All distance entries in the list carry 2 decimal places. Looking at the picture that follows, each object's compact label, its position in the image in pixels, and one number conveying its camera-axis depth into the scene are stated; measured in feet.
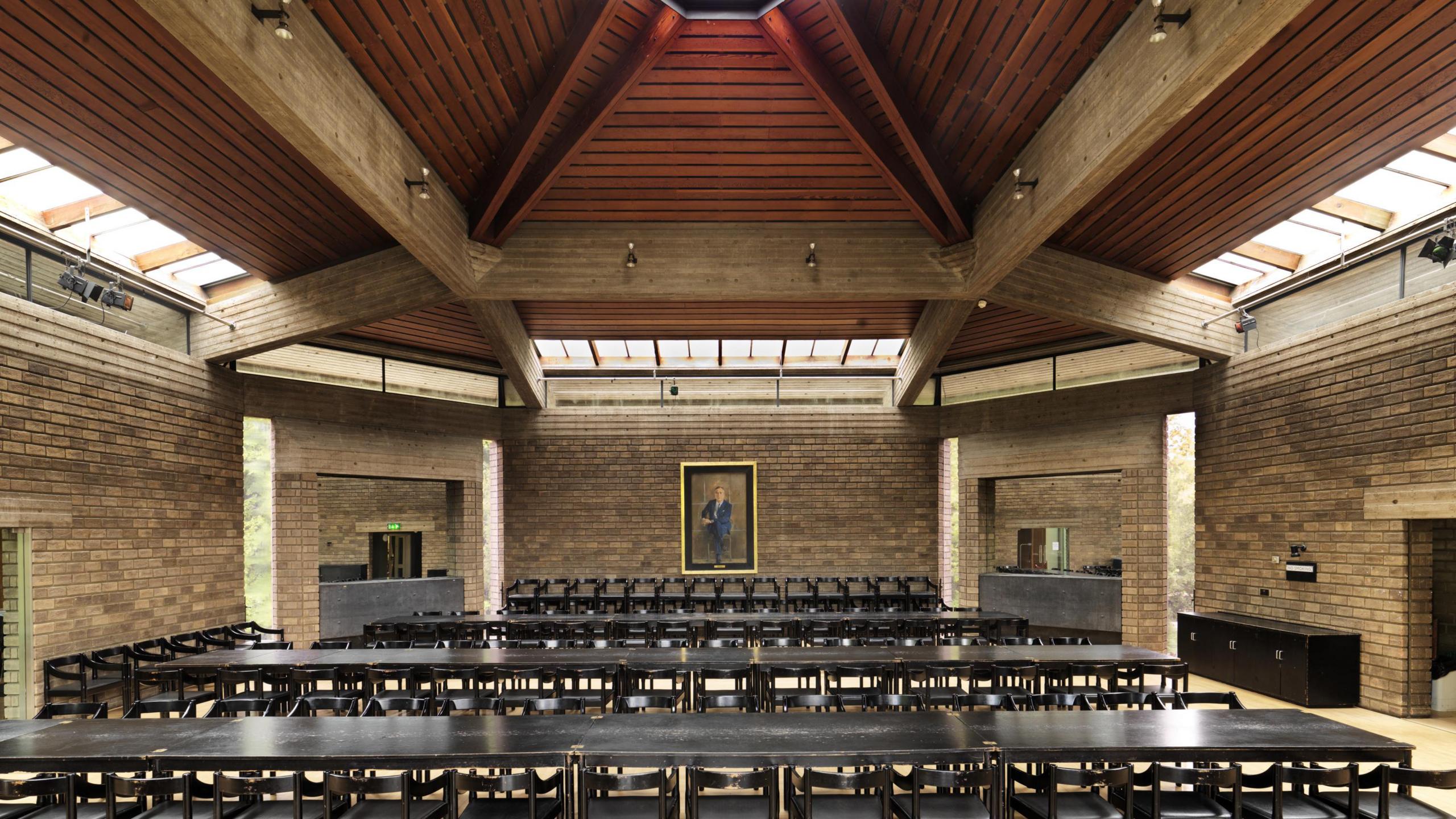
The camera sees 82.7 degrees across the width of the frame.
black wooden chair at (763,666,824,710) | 26.50
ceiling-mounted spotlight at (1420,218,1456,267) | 28.09
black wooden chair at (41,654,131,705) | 30.50
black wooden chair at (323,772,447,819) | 15.66
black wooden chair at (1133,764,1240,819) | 16.33
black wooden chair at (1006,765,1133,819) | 16.28
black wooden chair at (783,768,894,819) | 16.38
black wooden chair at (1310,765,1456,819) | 16.17
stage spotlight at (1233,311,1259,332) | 40.50
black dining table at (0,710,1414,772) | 16.94
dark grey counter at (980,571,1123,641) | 49.55
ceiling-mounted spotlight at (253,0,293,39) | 18.92
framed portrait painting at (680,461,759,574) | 59.72
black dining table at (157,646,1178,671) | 27.86
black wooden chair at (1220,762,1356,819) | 16.72
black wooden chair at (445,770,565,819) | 15.94
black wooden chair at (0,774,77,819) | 15.78
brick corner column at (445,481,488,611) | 56.44
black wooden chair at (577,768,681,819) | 16.25
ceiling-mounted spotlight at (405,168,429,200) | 28.25
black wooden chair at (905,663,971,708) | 23.49
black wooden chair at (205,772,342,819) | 15.97
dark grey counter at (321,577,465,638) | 48.85
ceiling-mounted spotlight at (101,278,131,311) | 31.73
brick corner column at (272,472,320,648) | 46.55
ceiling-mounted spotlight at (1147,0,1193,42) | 19.31
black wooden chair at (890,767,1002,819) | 16.34
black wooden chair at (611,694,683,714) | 22.43
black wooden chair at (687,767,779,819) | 16.06
